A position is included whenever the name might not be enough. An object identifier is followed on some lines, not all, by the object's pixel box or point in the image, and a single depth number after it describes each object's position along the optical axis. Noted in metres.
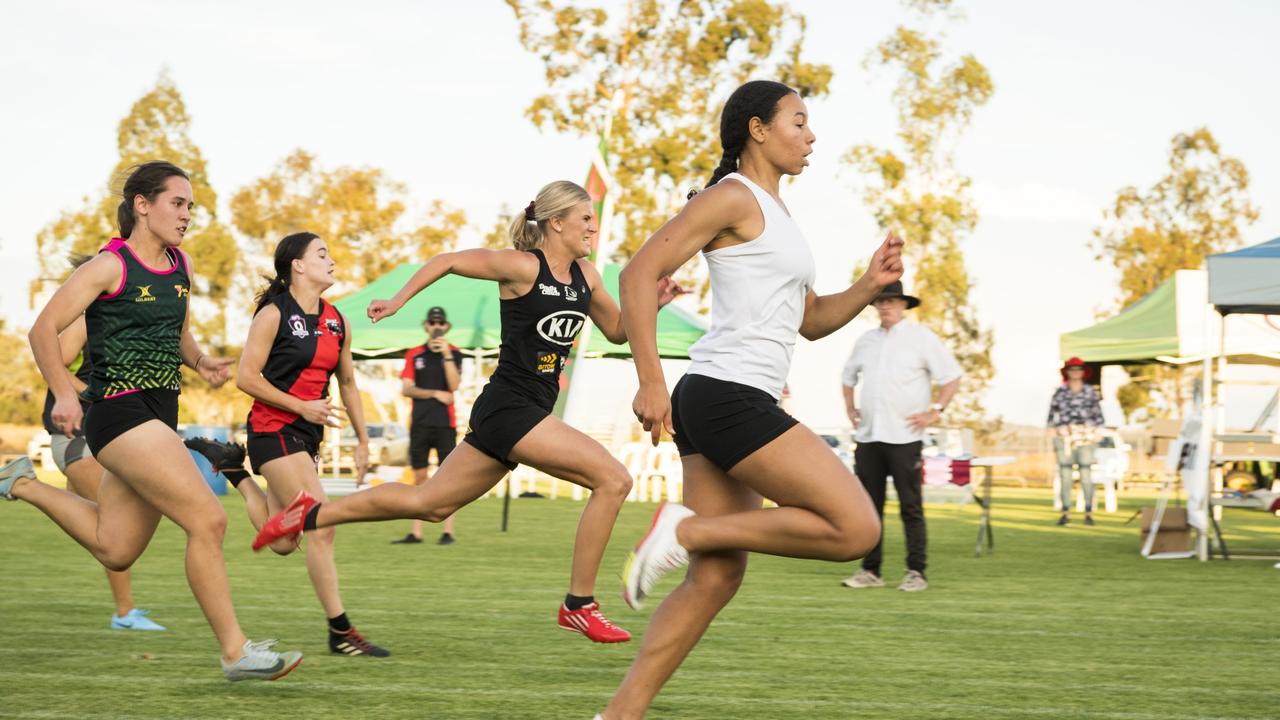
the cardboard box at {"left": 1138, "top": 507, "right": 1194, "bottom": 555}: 14.05
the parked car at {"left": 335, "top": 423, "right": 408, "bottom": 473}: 34.97
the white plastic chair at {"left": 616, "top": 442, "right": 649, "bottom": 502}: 25.52
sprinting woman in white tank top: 4.09
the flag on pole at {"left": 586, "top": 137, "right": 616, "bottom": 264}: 20.31
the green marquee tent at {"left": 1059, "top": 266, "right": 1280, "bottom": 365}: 18.45
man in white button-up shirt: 10.55
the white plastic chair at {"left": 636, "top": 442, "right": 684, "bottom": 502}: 24.62
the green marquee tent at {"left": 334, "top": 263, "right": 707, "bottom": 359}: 21.59
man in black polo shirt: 14.43
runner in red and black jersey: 6.55
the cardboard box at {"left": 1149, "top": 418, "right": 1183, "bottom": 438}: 21.31
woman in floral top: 19.86
